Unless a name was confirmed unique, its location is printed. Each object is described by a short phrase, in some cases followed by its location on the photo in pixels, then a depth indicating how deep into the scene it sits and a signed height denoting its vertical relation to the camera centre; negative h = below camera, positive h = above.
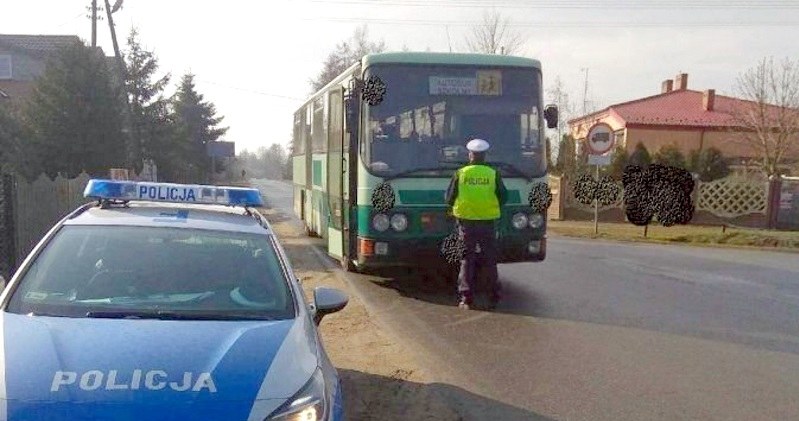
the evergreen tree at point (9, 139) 21.03 +0.42
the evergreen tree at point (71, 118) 21.36 +1.10
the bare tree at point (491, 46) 29.48 +4.84
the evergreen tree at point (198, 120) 51.56 +2.79
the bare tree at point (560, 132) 30.36 +1.36
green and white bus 8.83 +0.20
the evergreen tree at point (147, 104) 31.67 +2.48
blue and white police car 2.75 -0.84
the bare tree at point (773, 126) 30.33 +1.63
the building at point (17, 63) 43.28 +5.79
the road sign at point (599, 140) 18.53 +0.54
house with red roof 41.53 +2.29
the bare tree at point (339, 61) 56.38 +8.06
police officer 8.16 -0.59
